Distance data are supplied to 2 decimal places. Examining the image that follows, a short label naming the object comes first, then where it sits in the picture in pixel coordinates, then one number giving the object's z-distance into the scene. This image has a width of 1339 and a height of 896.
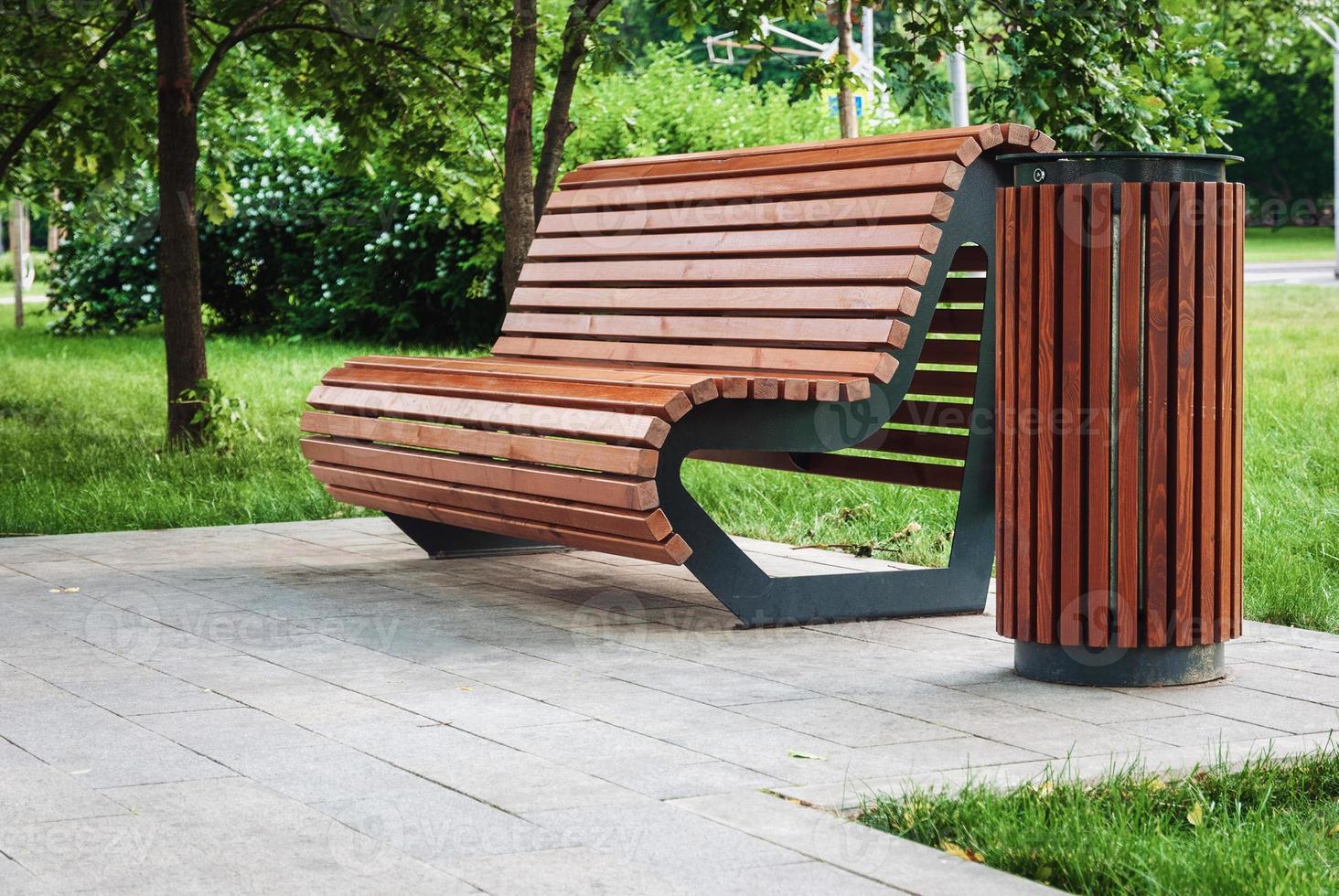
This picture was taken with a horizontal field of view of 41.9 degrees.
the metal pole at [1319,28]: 20.77
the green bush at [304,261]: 18.19
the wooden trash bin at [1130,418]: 4.16
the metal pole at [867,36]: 27.55
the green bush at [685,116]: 16.64
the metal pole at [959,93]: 15.28
